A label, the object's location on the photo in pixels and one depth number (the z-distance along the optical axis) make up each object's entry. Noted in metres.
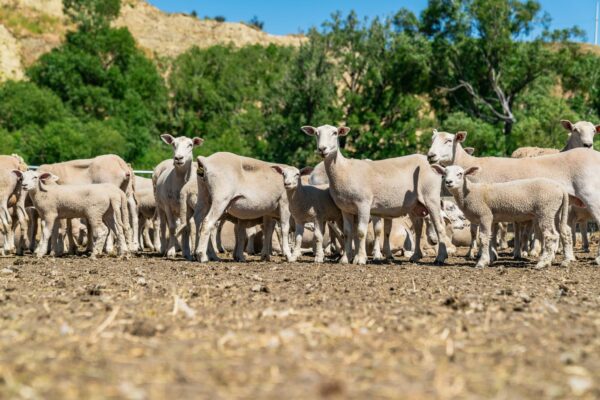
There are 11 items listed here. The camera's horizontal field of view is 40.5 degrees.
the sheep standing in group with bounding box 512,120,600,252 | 16.91
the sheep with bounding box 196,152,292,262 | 14.98
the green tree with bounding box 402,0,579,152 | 47.94
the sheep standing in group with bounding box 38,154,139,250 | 19.06
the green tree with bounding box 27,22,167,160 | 66.56
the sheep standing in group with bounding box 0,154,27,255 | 17.16
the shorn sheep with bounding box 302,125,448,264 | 14.91
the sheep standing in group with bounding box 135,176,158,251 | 20.38
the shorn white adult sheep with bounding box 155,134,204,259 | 15.96
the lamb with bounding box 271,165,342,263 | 15.41
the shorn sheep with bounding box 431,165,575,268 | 13.39
